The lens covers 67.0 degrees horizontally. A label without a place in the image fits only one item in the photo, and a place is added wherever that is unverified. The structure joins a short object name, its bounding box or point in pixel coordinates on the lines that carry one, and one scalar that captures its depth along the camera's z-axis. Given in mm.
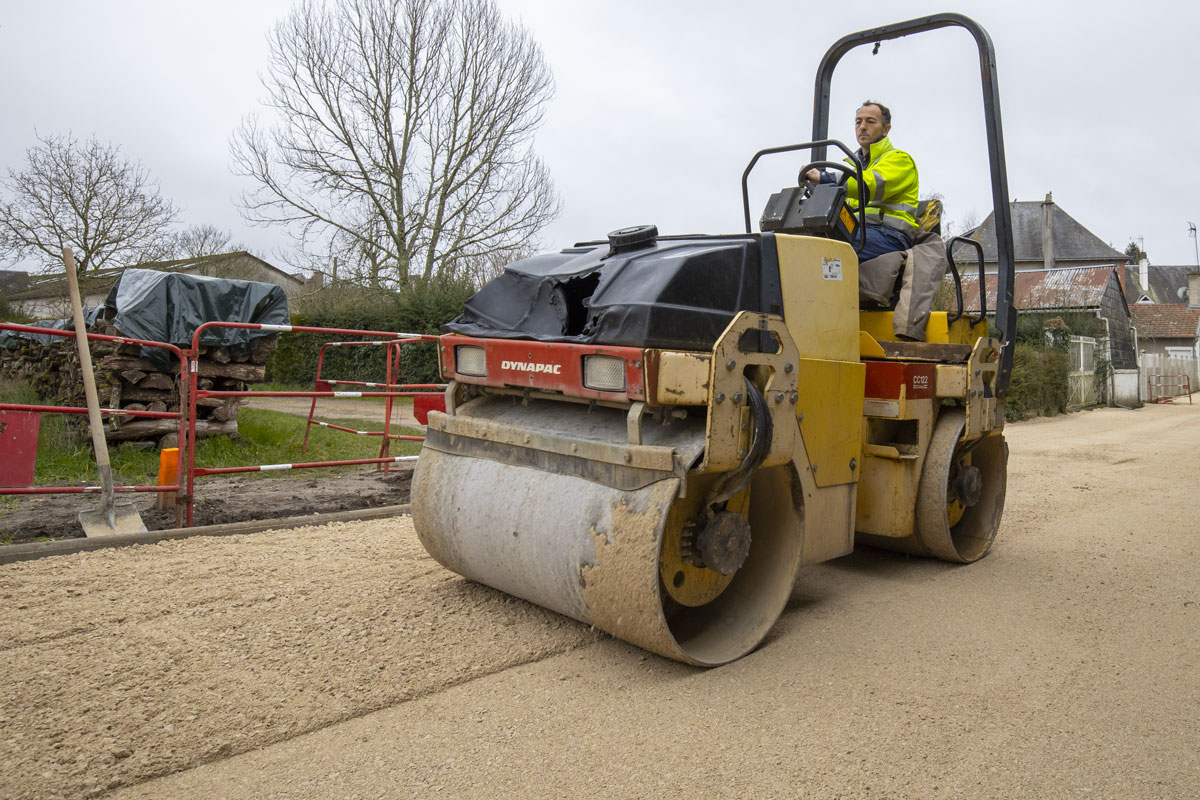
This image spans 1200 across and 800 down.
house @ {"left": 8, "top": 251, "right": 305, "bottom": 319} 20547
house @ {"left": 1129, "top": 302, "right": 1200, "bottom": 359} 41594
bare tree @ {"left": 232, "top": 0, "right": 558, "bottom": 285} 22812
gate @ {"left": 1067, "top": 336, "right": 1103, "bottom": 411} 23172
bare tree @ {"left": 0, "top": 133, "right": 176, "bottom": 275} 19812
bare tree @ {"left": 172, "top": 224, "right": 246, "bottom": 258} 34000
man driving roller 4797
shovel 5375
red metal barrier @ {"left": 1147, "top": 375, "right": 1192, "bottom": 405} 30148
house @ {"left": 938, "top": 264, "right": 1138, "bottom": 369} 28609
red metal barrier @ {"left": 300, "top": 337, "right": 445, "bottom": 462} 8206
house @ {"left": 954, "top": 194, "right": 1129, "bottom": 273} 52156
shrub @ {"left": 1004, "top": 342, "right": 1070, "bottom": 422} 19125
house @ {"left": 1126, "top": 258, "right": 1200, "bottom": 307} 56622
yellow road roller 3295
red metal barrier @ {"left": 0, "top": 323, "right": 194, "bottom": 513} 5367
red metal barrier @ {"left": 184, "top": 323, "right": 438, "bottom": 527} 5781
